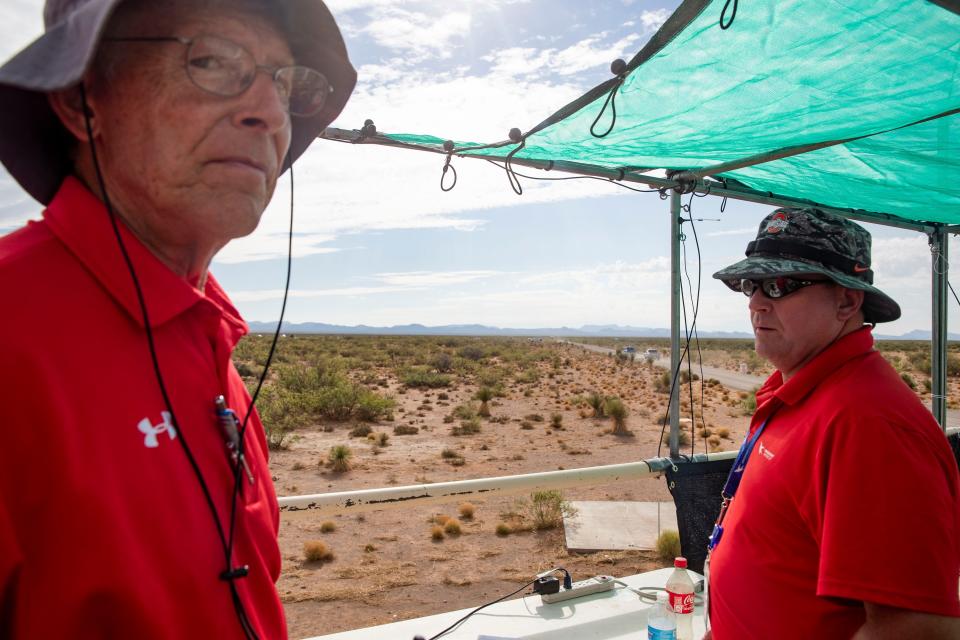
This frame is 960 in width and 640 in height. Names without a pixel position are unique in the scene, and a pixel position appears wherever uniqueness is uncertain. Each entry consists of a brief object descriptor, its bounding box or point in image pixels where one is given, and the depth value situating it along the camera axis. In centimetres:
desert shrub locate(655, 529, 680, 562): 791
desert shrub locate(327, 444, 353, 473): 1295
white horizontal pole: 283
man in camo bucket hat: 143
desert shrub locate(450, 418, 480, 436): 1748
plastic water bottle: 247
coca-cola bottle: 271
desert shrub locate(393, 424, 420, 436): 1734
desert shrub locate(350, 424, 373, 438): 1677
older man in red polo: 79
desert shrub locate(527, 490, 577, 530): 986
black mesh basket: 352
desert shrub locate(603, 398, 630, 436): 1825
